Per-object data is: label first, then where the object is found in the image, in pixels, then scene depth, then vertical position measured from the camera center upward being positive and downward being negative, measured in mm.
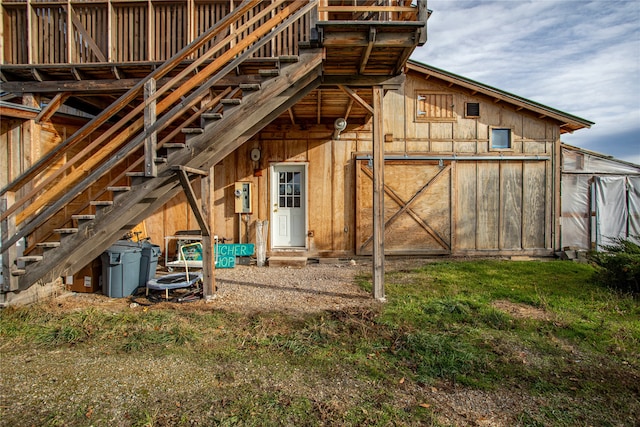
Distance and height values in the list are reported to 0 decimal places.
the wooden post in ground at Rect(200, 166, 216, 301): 5633 -677
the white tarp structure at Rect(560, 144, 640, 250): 9266 +345
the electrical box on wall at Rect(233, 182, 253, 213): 8945 +410
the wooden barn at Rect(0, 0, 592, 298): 4871 +1476
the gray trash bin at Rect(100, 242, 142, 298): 5809 -942
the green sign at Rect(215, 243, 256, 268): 8453 -933
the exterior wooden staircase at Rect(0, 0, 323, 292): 4664 +830
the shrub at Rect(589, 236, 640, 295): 5613 -872
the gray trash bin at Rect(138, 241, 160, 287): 6230 -882
